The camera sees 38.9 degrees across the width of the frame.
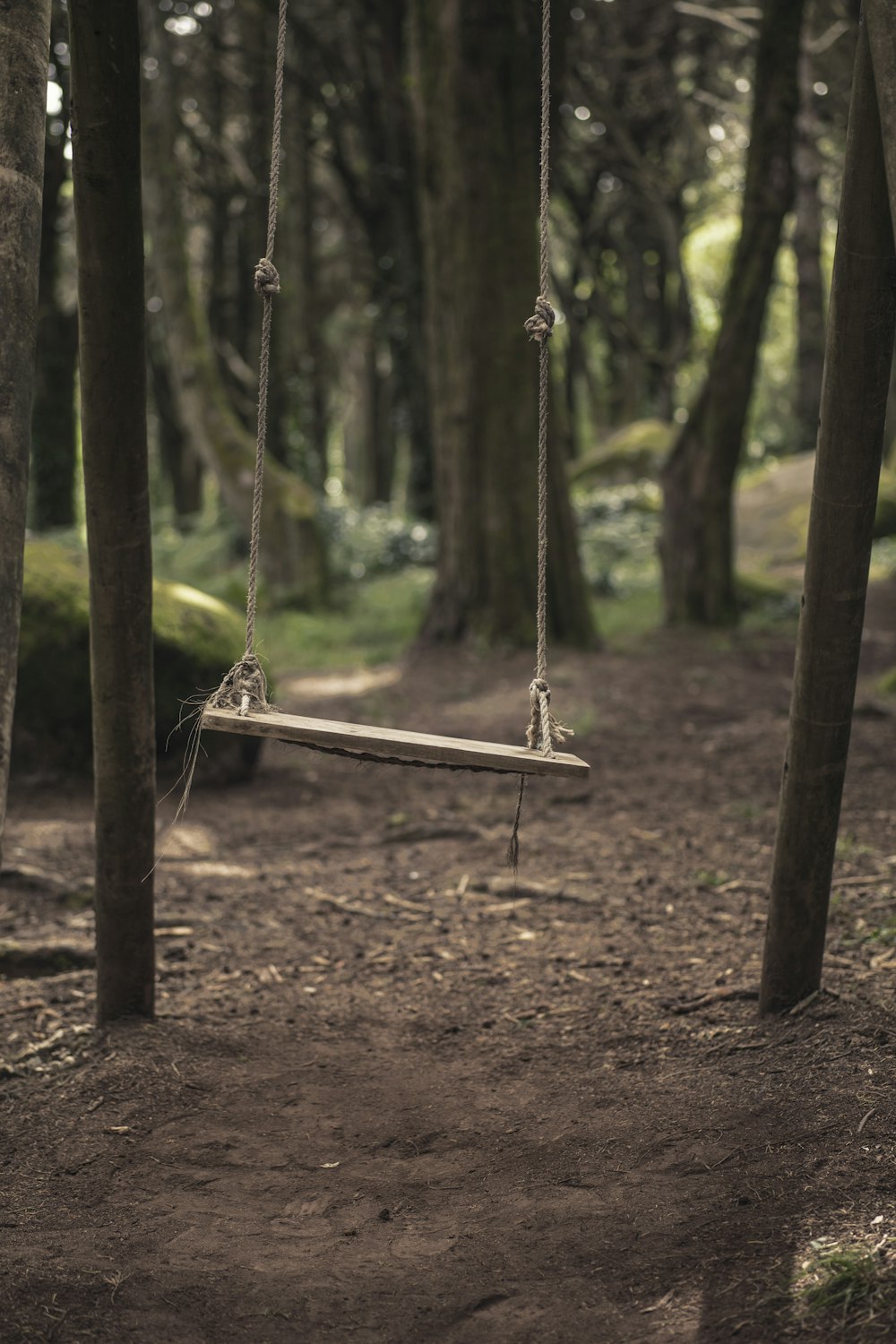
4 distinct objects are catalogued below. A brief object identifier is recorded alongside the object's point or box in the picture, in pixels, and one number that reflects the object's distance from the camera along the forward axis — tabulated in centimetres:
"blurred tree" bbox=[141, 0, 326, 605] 1355
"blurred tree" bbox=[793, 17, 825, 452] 1748
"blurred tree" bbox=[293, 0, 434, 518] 1536
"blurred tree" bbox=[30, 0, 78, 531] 1547
